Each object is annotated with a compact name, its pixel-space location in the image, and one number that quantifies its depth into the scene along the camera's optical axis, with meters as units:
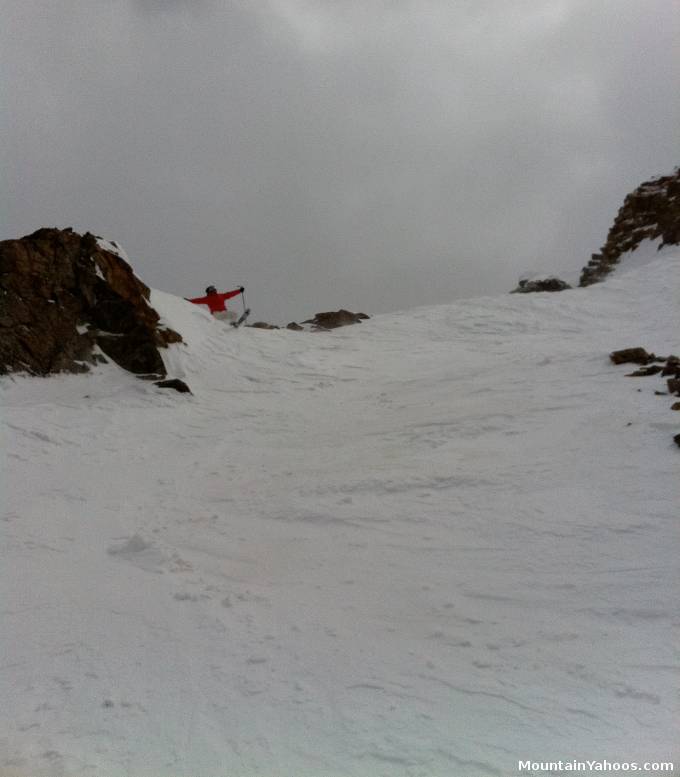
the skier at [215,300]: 16.53
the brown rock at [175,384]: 10.94
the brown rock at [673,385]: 7.86
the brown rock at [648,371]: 9.08
